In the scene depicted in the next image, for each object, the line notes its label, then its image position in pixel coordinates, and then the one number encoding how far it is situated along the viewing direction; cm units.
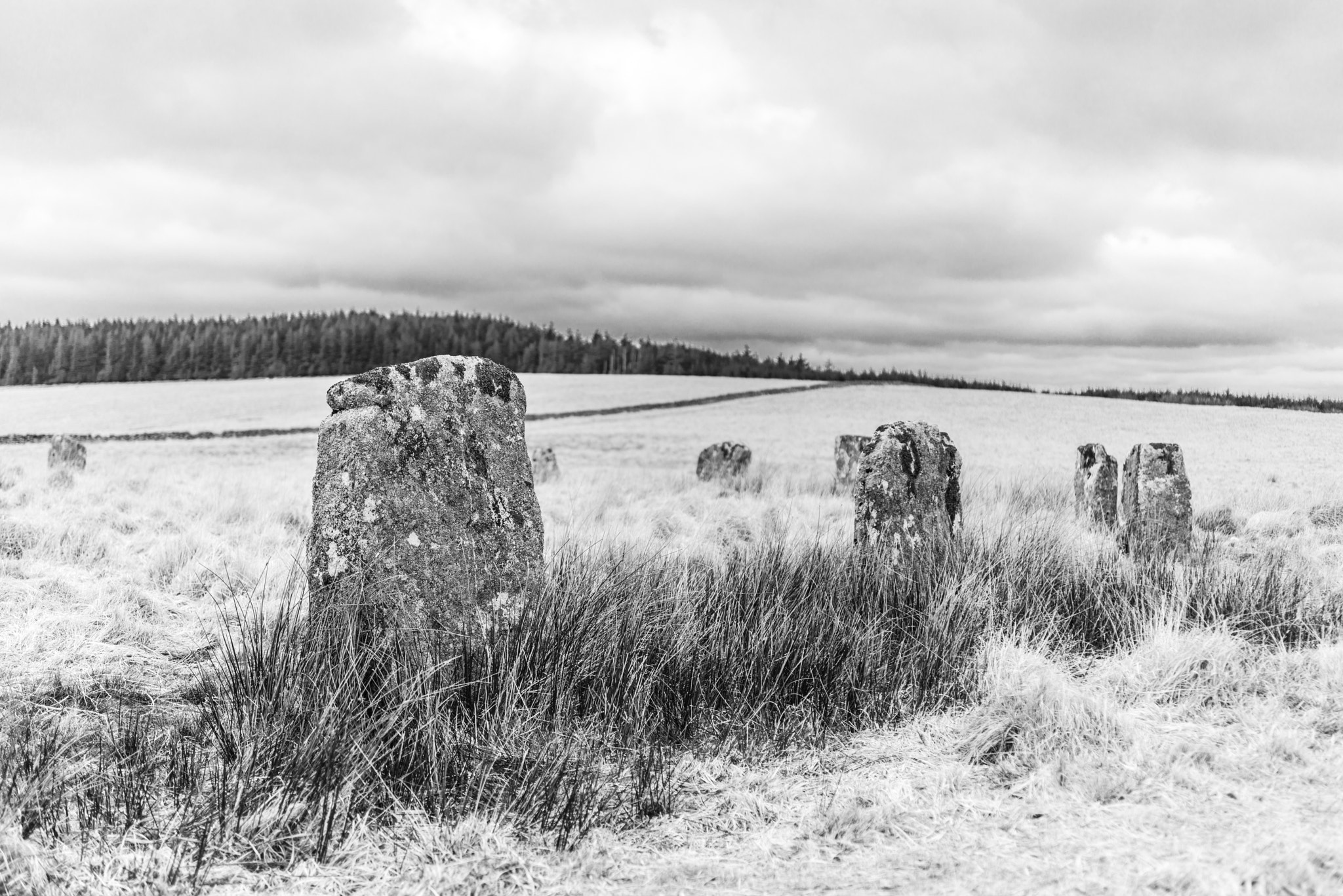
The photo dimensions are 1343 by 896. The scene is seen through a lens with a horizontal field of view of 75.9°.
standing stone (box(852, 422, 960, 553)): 684
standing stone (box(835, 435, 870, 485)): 1598
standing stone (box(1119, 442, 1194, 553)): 856
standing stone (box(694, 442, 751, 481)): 1709
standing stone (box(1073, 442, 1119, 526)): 1055
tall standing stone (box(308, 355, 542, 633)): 450
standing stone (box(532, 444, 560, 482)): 1650
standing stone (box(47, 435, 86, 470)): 1711
